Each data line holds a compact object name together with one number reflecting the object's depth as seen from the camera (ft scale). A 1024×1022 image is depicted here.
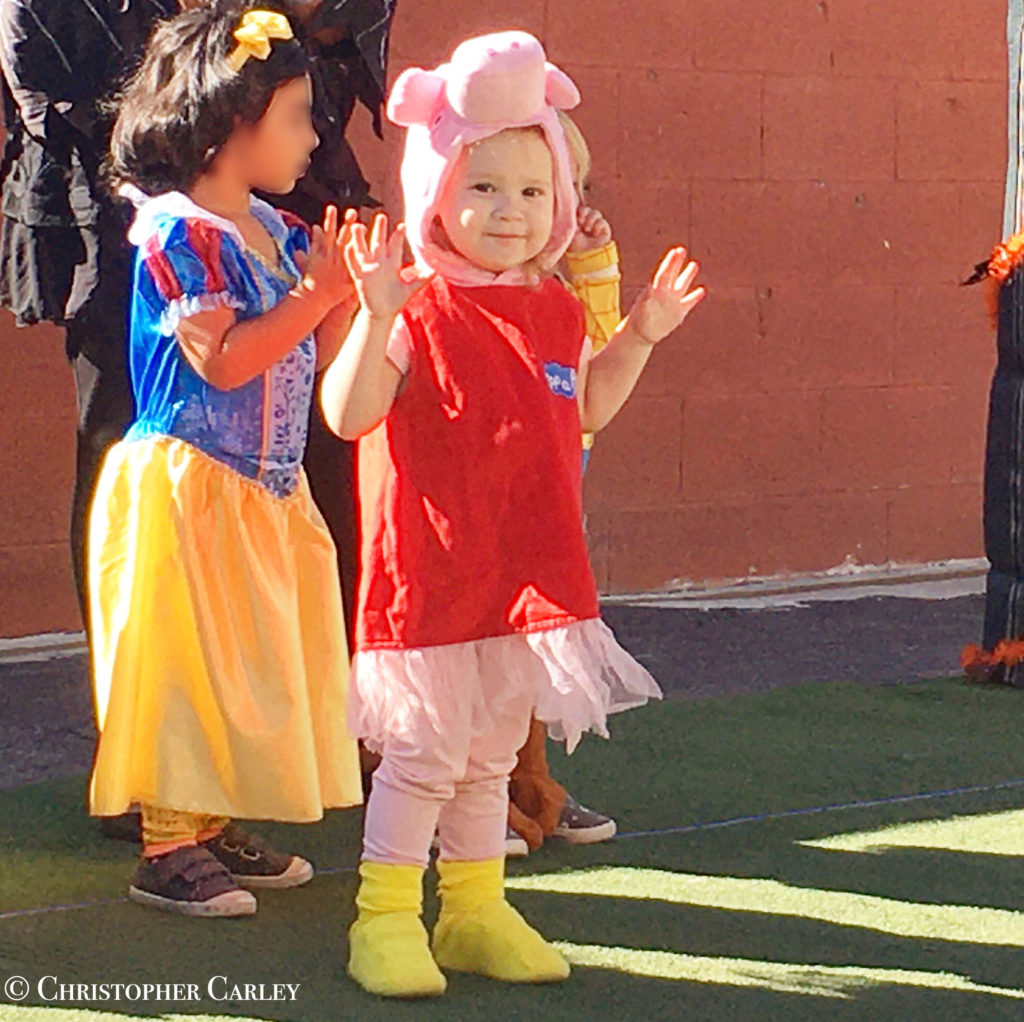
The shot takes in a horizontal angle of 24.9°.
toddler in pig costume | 11.31
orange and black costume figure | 19.49
